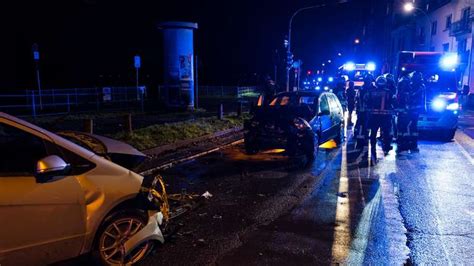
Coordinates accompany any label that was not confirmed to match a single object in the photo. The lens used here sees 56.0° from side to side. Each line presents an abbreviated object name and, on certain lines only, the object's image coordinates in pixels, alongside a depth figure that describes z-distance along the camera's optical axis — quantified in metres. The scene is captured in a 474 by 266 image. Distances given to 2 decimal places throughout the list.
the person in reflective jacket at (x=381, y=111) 11.05
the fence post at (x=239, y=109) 19.20
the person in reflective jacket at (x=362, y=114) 11.45
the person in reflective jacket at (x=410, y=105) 12.16
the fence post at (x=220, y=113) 17.38
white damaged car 3.51
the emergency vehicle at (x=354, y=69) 31.88
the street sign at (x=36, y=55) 17.76
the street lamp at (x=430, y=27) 45.73
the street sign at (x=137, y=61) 20.27
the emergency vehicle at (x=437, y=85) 13.87
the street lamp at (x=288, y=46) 25.67
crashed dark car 9.91
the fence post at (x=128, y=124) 12.04
